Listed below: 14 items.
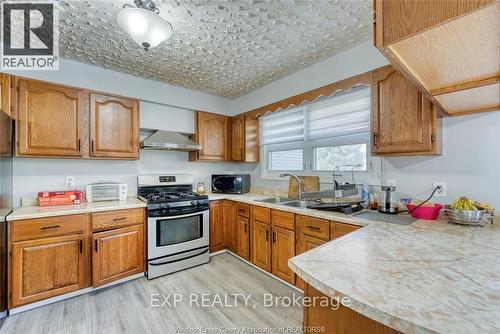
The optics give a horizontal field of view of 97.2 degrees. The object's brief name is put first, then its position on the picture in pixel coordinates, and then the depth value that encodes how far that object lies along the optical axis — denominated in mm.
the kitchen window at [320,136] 2308
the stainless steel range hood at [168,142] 2721
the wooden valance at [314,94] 2053
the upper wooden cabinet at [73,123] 2088
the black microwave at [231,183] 3246
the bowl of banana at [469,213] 1355
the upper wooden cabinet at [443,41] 652
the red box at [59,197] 2227
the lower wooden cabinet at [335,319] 702
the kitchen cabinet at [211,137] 3293
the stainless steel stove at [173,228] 2461
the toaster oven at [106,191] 2500
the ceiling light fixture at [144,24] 1371
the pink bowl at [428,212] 1596
